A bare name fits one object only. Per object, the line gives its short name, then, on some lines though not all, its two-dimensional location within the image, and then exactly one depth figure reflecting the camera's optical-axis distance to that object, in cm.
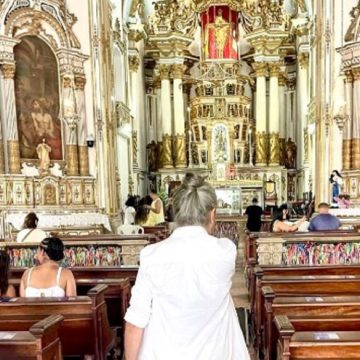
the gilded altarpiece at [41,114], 978
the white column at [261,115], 1862
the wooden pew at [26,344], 236
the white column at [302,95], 1783
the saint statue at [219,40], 1908
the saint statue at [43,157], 1011
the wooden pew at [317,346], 220
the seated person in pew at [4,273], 314
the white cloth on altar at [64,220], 962
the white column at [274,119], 1853
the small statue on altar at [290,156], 1936
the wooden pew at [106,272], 488
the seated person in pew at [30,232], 607
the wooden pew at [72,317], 303
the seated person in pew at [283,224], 715
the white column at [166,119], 1888
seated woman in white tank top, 339
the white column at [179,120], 1877
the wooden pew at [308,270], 457
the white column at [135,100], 1708
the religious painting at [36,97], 1007
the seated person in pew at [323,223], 711
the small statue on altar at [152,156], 1953
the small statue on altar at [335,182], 1048
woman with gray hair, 170
